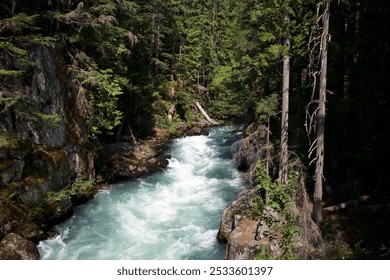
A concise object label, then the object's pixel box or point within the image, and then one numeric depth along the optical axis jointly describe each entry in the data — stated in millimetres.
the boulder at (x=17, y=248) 11289
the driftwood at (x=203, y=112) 42844
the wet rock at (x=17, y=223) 12156
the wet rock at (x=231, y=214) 14312
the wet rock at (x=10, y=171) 12676
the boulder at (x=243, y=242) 11395
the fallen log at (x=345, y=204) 14031
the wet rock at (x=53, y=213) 14152
